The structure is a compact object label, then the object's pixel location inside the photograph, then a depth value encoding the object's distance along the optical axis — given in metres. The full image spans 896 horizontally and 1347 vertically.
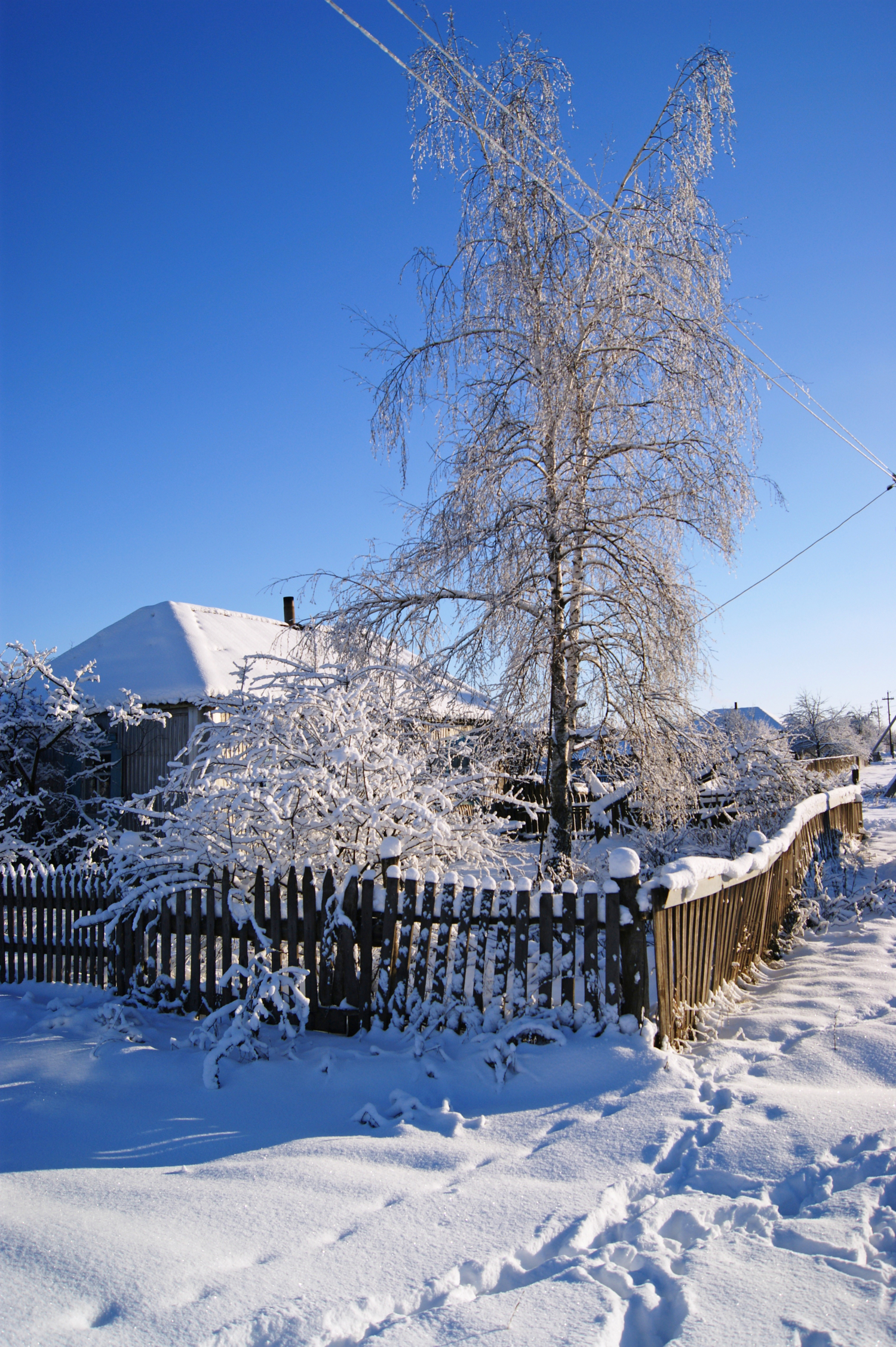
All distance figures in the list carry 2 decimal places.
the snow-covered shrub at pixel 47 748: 12.80
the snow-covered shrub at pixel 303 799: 5.99
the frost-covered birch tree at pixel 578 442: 7.86
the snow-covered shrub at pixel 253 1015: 4.60
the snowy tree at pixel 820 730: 47.62
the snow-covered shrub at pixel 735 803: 10.79
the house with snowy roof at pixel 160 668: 14.60
